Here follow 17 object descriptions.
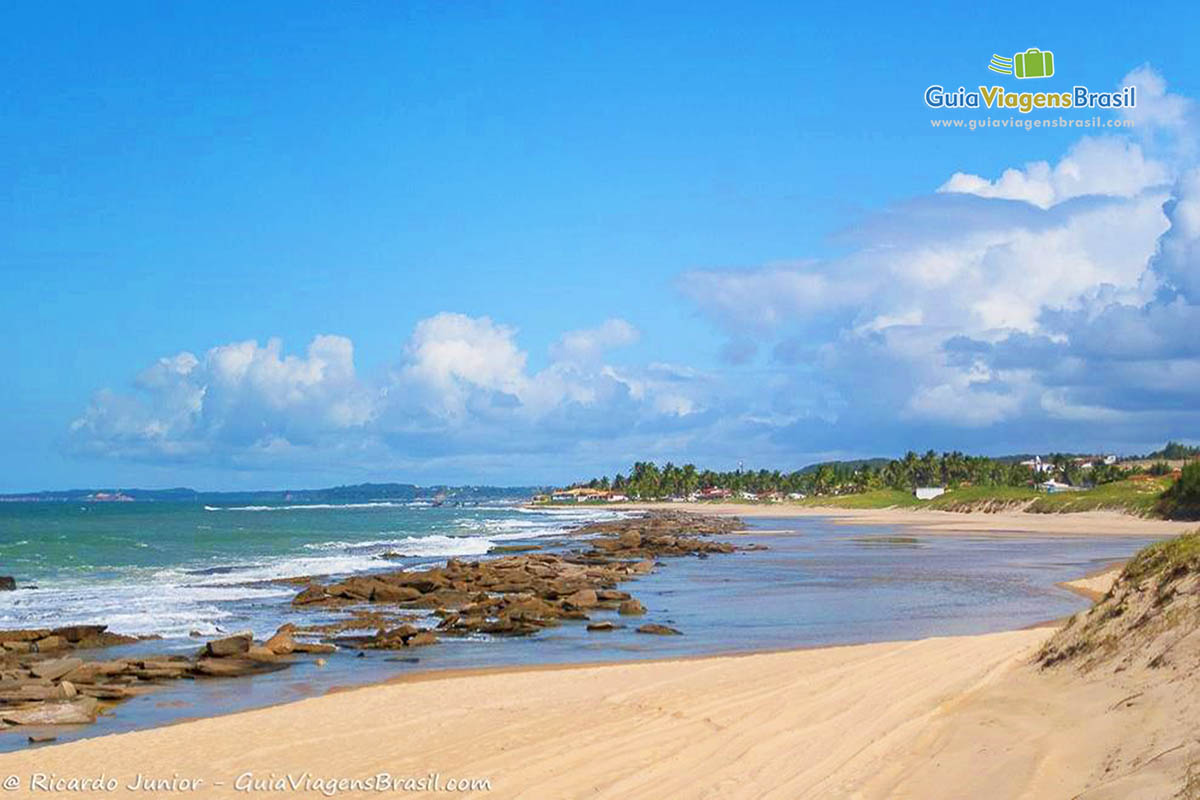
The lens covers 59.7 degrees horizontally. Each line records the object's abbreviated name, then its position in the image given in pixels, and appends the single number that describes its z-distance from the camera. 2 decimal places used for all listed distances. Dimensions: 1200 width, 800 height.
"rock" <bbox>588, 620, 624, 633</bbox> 24.36
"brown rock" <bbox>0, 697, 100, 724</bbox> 14.36
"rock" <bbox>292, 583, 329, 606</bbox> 30.61
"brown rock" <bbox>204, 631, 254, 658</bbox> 19.30
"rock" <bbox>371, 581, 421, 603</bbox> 31.72
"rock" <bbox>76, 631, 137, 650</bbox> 21.83
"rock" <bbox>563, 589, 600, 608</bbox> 29.11
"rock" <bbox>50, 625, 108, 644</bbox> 22.03
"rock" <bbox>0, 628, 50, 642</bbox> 22.07
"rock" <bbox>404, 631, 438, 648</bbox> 22.23
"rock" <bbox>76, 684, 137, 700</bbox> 16.21
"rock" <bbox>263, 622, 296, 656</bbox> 20.30
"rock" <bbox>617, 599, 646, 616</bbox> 27.44
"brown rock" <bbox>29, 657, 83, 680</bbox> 17.33
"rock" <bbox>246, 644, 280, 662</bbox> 19.52
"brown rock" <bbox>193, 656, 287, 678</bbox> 18.42
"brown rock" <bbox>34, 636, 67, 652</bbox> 21.25
